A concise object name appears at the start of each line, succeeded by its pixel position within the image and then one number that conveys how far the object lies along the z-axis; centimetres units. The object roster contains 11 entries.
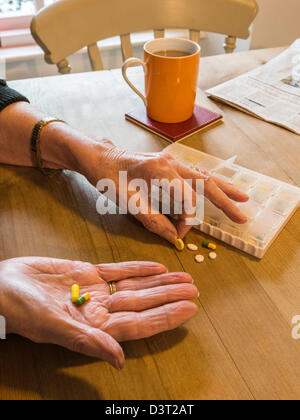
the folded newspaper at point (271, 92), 105
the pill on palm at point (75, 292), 59
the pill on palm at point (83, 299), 58
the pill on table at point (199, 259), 67
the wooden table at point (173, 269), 51
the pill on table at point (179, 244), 70
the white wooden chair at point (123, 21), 123
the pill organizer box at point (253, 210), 69
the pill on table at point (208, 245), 70
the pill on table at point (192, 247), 70
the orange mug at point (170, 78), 90
